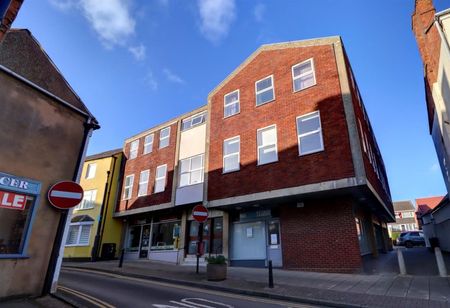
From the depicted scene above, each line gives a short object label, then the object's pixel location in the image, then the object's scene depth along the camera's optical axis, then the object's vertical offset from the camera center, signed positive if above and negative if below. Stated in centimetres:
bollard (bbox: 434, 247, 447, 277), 966 -22
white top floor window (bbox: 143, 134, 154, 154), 2246 +836
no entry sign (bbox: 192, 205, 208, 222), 1121 +156
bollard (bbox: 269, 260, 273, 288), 868 -70
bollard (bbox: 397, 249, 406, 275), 1052 -29
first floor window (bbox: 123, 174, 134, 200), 2219 +491
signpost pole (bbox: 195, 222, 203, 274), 1708 +126
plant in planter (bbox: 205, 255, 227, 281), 1020 -55
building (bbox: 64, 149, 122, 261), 2094 +270
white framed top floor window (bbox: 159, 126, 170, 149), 2125 +839
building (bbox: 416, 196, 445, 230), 5864 +1135
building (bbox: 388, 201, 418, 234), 6575 +857
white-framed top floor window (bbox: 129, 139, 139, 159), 2357 +837
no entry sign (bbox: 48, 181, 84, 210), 682 +133
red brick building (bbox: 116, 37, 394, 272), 1192 +399
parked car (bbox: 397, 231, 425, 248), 3344 +203
